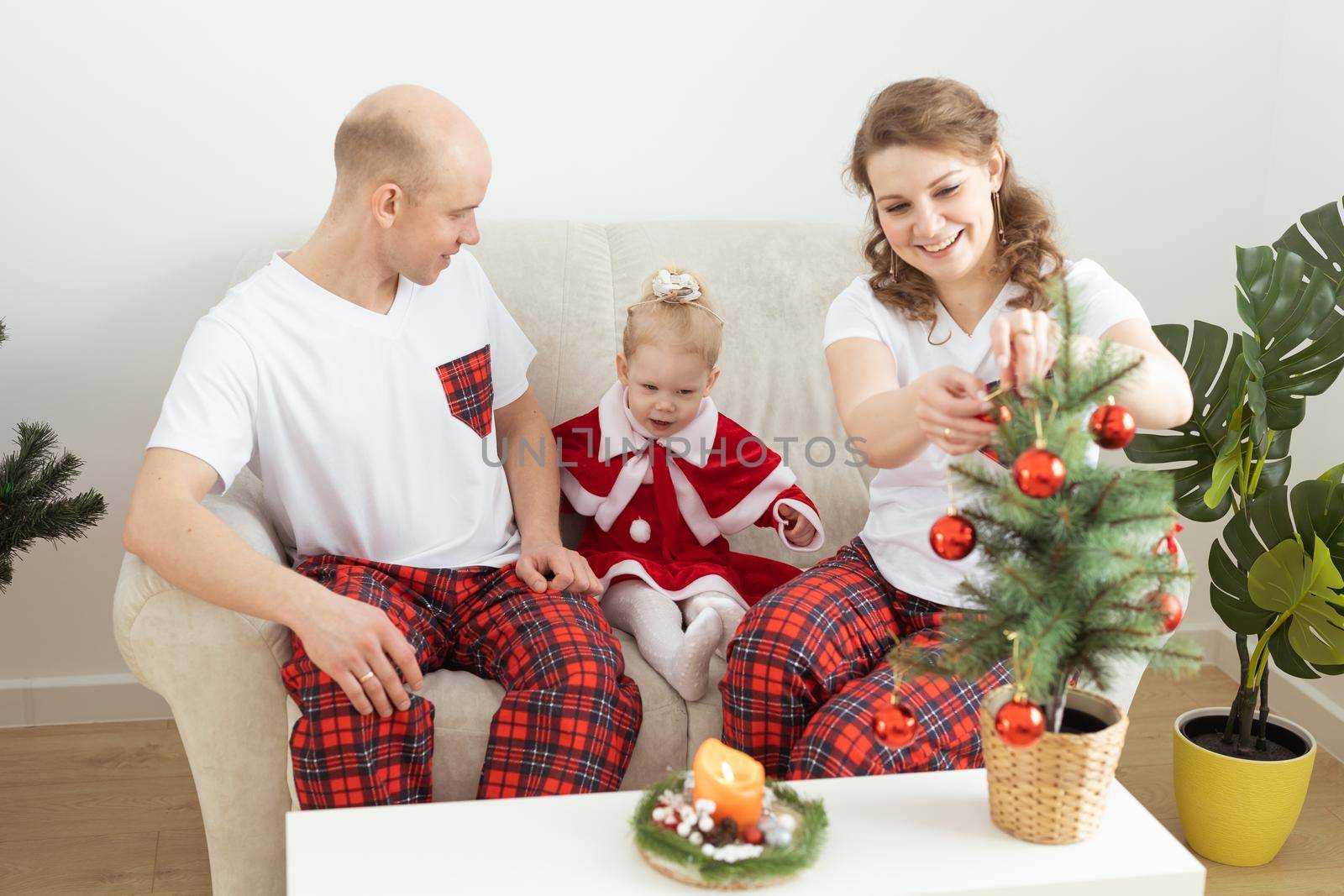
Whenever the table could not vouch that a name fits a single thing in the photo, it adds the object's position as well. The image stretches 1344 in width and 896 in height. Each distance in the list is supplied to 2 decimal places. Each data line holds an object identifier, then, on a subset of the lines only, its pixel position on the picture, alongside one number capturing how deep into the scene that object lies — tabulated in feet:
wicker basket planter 3.71
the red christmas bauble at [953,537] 3.63
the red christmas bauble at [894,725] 3.86
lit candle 3.70
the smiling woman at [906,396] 4.87
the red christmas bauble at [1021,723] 3.52
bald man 5.02
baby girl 6.44
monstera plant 6.20
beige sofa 7.08
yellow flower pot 6.49
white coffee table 3.68
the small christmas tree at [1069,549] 3.53
